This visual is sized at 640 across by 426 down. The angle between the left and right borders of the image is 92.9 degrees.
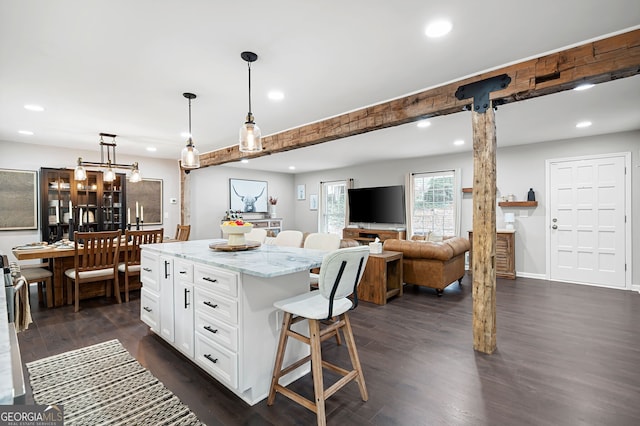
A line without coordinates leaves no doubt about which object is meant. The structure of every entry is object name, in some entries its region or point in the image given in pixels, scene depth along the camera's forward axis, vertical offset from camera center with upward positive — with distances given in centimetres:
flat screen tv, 736 +15
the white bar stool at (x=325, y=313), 175 -62
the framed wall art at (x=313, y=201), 948 +29
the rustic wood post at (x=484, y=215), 267 -5
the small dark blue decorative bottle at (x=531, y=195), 561 +26
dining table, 372 -64
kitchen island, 195 -69
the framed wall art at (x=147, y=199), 645 +30
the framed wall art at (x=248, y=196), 843 +46
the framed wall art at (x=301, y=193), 984 +59
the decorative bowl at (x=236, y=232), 275 -19
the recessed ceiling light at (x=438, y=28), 204 +125
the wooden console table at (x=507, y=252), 558 -80
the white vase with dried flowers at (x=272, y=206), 938 +16
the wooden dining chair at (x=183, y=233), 554 -39
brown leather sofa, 434 -76
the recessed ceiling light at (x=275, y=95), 321 +126
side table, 407 -96
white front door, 489 -20
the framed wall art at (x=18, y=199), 512 +25
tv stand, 719 -59
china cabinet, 528 +18
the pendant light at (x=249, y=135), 257 +65
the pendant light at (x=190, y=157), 308 +56
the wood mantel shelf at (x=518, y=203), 556 +10
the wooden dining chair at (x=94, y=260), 375 -62
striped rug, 185 -124
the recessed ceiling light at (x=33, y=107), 359 +127
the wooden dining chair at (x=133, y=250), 412 -52
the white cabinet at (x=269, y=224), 874 -37
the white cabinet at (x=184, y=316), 240 -85
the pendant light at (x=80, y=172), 444 +60
